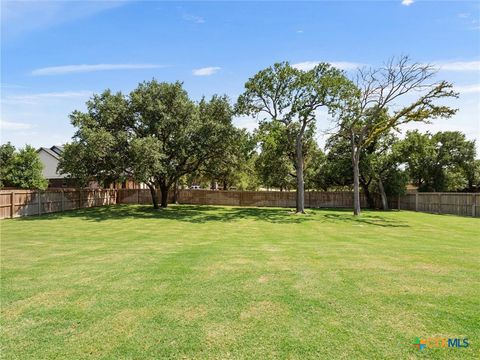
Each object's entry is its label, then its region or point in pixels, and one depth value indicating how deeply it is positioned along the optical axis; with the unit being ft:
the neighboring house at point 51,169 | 129.39
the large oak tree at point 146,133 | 70.95
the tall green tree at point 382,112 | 74.59
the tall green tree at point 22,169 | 99.40
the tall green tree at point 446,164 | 122.72
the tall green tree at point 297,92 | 76.43
